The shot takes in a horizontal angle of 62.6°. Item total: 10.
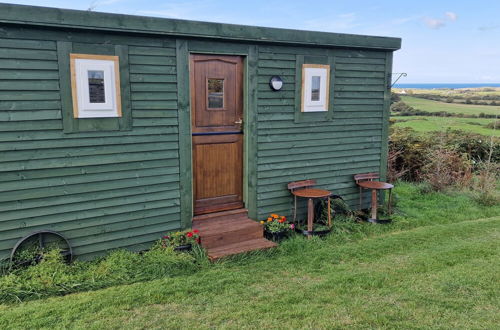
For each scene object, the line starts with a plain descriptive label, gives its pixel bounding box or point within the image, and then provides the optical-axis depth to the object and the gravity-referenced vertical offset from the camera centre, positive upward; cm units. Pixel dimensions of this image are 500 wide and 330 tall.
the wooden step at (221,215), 559 -164
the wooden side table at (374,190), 646 -146
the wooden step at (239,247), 491 -187
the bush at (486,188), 792 -182
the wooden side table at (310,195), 574 -139
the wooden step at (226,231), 514 -171
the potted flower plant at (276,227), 558 -179
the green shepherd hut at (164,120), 435 -31
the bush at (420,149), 1040 -137
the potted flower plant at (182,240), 500 -176
